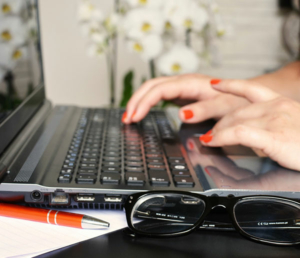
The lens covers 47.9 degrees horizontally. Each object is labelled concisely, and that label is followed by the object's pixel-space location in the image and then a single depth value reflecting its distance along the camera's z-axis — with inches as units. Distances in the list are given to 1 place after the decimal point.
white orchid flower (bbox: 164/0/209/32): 30.8
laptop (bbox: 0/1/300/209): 13.7
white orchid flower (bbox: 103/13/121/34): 33.7
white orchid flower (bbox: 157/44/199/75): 32.7
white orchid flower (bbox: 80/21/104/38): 34.8
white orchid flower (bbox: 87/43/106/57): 36.0
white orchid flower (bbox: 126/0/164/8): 31.4
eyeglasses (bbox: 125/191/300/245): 13.0
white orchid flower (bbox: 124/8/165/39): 30.8
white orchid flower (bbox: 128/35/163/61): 31.6
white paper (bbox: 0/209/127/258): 11.6
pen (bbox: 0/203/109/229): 13.0
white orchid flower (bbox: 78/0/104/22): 33.9
